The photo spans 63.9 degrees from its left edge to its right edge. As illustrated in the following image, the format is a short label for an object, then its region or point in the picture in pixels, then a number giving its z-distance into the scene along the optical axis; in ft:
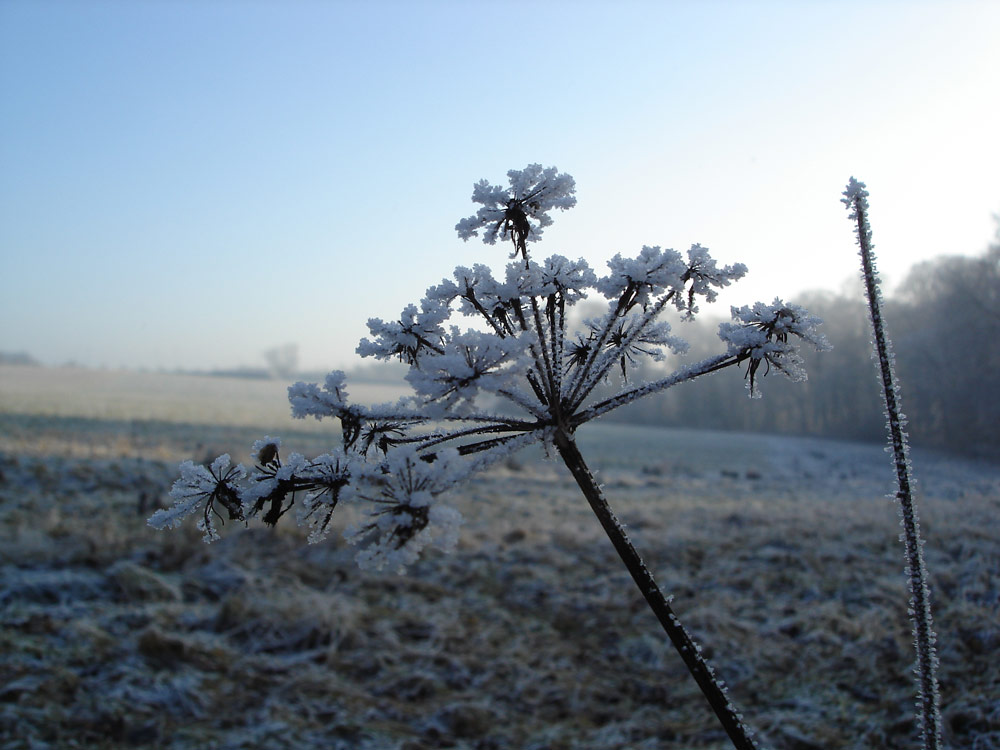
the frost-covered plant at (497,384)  0.52
